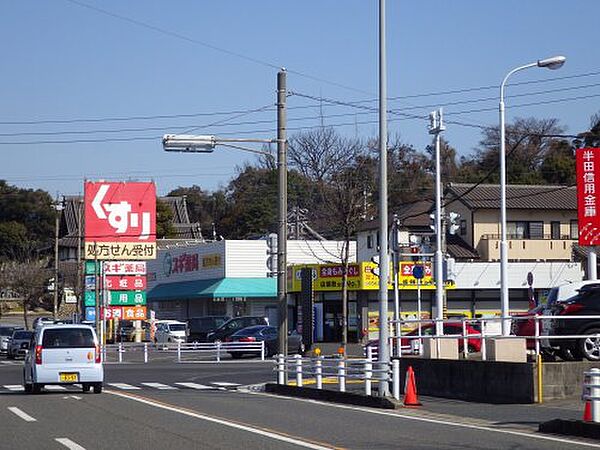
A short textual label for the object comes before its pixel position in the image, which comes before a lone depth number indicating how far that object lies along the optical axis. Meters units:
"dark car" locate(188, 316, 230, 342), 58.41
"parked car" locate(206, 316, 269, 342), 54.00
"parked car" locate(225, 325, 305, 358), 47.50
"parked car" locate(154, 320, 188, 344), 62.29
